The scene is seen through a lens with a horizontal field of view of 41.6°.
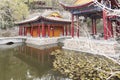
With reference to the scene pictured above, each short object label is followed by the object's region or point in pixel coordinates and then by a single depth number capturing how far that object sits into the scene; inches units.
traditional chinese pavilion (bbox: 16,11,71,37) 688.4
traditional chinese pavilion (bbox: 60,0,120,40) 393.9
